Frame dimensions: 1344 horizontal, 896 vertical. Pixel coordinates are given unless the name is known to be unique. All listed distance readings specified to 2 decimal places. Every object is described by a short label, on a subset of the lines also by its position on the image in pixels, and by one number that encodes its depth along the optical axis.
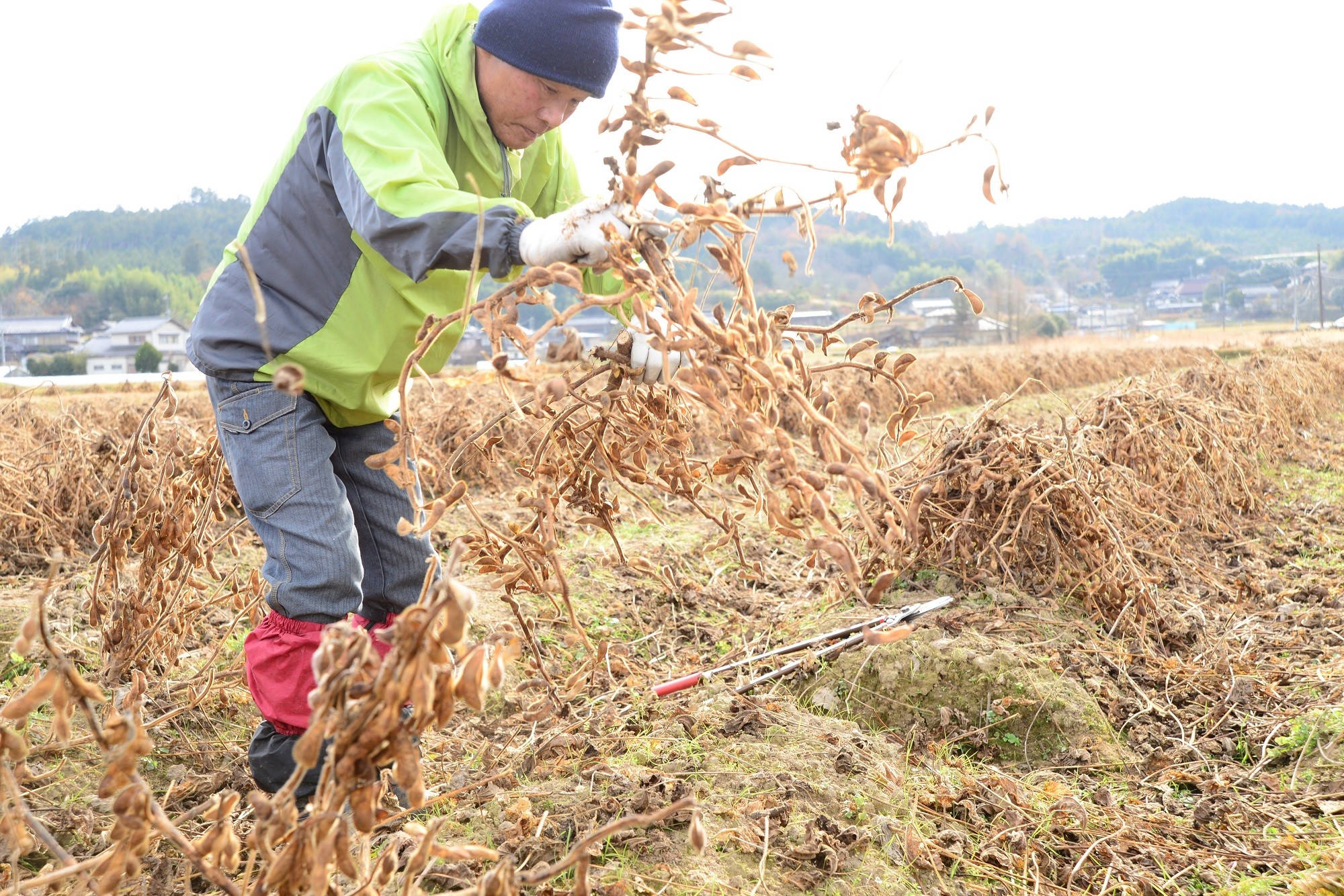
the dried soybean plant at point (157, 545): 2.35
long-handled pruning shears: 2.74
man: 1.90
